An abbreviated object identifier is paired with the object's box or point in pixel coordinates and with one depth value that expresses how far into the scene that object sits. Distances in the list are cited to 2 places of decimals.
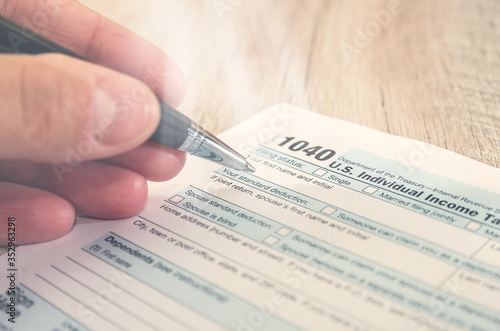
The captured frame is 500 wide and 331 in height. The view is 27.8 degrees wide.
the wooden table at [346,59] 0.30
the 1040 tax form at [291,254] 0.23
